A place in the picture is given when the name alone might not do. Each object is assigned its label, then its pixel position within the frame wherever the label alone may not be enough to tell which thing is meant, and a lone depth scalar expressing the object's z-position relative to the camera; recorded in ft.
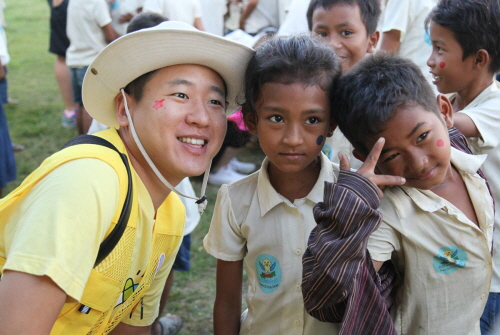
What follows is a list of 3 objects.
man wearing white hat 5.01
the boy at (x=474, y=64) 7.86
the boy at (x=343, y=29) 9.56
